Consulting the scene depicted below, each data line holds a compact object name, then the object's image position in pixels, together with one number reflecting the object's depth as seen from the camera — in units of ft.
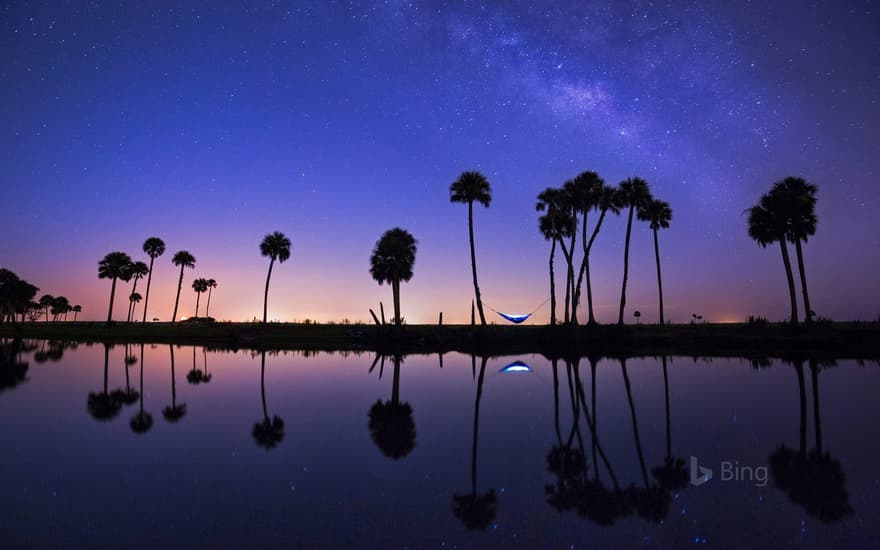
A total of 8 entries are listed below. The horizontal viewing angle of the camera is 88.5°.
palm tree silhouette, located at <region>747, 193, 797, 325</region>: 137.49
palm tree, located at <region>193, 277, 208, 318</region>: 390.83
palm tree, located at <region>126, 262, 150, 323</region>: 292.12
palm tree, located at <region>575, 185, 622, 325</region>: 154.81
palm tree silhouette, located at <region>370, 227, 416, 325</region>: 198.18
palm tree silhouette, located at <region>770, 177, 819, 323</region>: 137.28
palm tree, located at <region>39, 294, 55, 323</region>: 517.59
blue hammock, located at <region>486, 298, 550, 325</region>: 158.71
